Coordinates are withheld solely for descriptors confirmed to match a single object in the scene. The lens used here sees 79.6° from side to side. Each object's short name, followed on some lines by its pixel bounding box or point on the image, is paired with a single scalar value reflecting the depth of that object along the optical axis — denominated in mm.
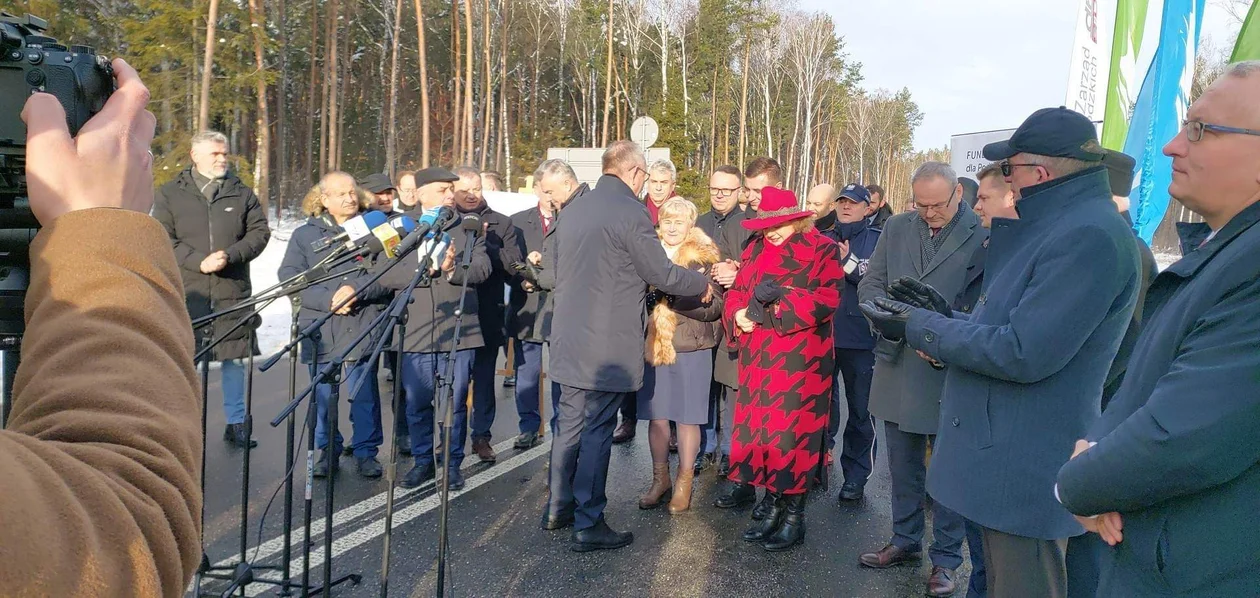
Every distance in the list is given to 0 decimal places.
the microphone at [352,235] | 2930
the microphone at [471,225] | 3302
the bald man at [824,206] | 5836
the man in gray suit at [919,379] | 3924
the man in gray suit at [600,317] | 4180
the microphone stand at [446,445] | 2838
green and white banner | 6797
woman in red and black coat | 4180
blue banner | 6559
